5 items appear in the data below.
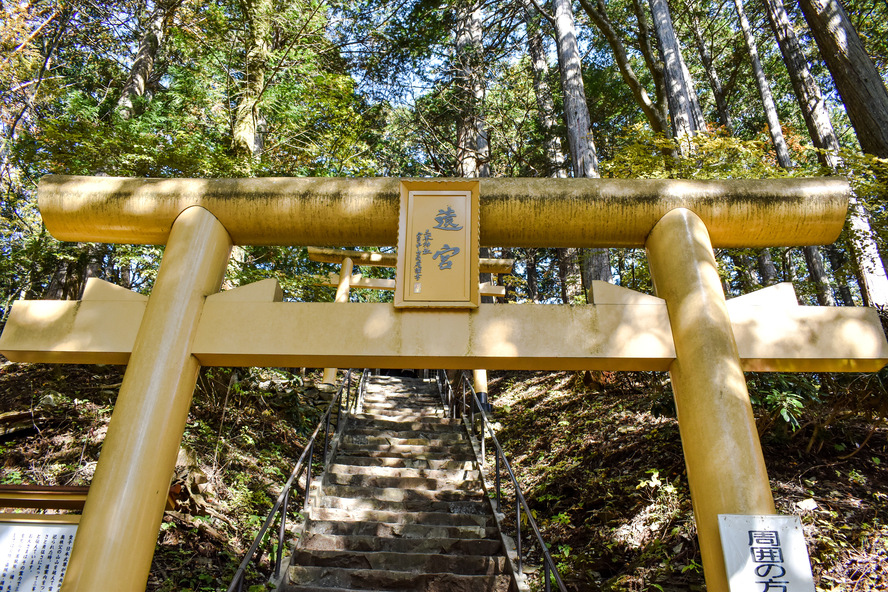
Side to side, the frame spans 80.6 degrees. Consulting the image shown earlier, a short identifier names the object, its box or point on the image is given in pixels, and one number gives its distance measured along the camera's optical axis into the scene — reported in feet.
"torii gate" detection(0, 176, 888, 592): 10.06
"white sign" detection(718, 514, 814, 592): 8.60
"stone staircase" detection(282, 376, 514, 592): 16.28
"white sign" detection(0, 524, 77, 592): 9.45
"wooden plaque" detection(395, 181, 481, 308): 11.94
